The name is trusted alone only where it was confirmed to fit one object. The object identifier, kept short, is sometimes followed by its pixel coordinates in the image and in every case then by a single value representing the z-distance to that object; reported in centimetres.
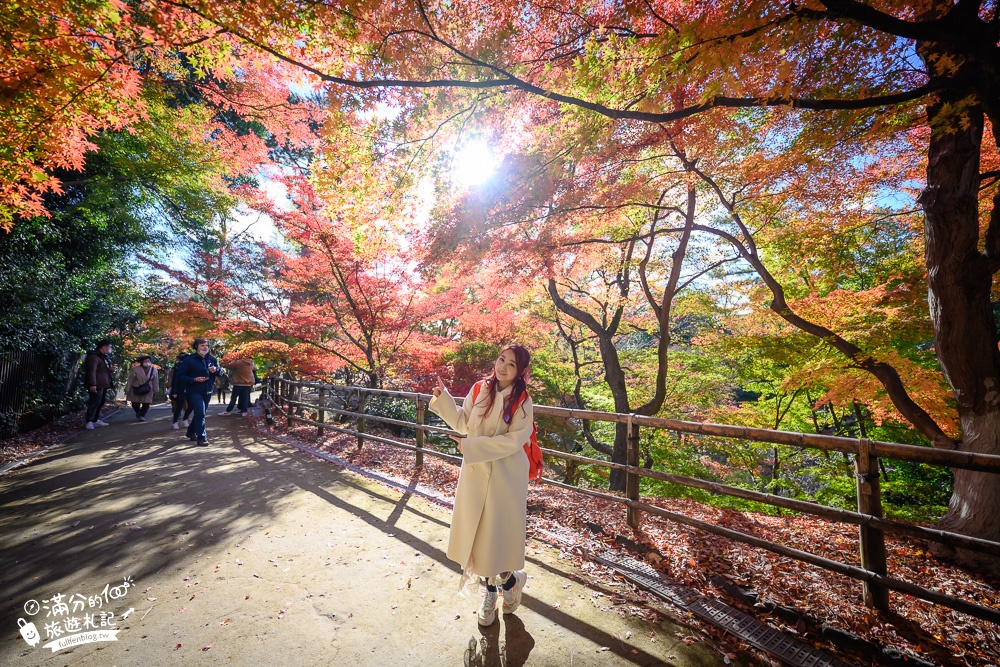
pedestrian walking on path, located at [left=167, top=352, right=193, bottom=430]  848
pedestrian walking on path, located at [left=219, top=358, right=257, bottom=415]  1055
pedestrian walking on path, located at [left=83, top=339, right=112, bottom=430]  850
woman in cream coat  251
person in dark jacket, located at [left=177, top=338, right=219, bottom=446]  723
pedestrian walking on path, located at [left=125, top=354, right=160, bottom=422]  992
